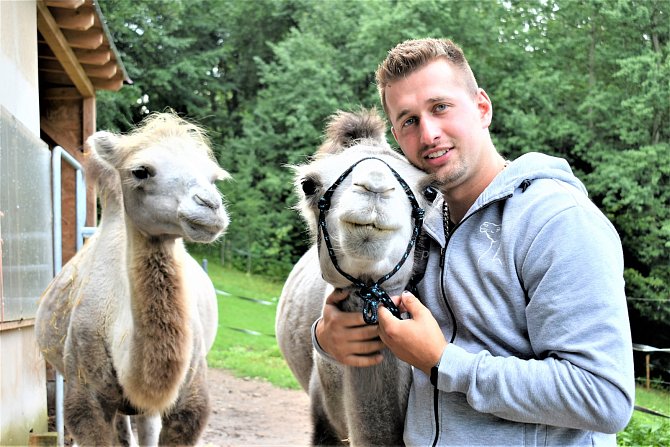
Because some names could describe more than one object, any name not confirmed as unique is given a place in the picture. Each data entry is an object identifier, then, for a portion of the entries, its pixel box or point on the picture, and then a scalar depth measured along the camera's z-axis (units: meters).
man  1.70
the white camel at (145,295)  3.76
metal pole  6.12
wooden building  4.88
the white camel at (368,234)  1.85
